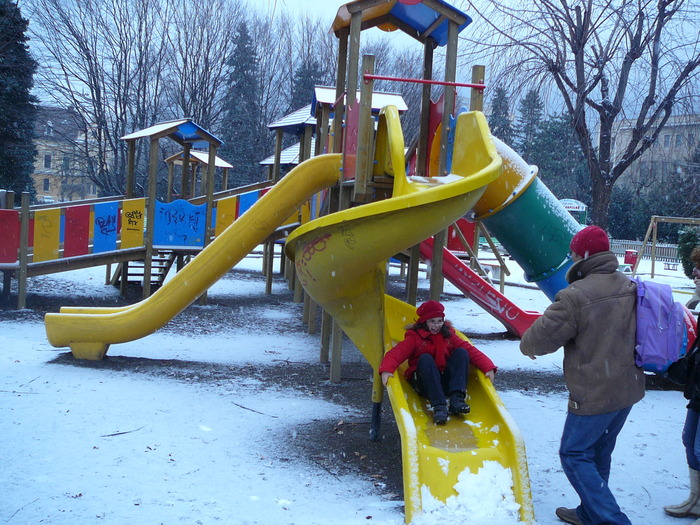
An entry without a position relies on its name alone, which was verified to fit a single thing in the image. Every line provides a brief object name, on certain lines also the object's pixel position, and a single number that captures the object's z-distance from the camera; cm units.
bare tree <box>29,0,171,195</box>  2316
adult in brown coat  342
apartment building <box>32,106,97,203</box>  2521
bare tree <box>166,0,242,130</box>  2568
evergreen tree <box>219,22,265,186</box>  2993
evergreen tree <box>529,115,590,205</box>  4612
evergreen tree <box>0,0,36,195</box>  2055
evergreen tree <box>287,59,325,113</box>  3177
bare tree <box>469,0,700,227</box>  1227
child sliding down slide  445
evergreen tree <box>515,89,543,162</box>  4425
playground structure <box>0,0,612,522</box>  420
